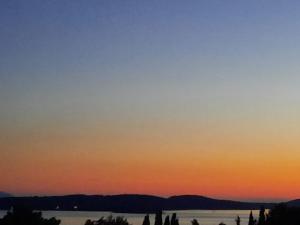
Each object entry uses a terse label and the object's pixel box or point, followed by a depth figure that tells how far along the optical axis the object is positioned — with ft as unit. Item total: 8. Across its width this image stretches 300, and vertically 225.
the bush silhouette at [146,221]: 298.56
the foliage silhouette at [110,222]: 291.69
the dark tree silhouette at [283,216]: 273.70
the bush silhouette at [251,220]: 311.41
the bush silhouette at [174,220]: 296.71
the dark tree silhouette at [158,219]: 303.48
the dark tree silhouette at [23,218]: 258.57
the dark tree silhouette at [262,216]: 302.51
